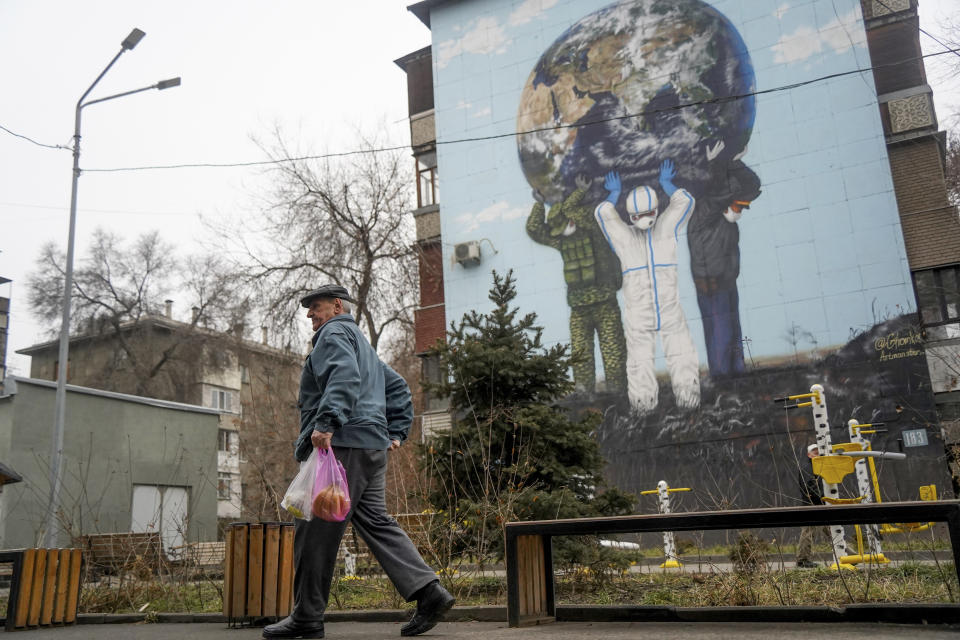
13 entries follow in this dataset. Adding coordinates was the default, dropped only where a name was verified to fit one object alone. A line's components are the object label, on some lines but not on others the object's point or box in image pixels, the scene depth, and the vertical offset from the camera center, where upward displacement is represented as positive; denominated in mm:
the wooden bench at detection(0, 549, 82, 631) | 6926 -442
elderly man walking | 4918 +354
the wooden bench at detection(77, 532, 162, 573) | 8570 -257
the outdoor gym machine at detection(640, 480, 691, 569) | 9852 -515
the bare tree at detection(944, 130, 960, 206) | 22641 +8446
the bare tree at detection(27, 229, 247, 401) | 40375 +10137
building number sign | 17922 +1013
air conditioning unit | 24125 +7341
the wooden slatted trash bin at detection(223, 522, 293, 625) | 6094 -370
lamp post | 16220 +4850
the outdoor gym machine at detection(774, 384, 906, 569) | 8941 +260
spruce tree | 7840 +651
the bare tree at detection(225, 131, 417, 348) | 24750 +7905
